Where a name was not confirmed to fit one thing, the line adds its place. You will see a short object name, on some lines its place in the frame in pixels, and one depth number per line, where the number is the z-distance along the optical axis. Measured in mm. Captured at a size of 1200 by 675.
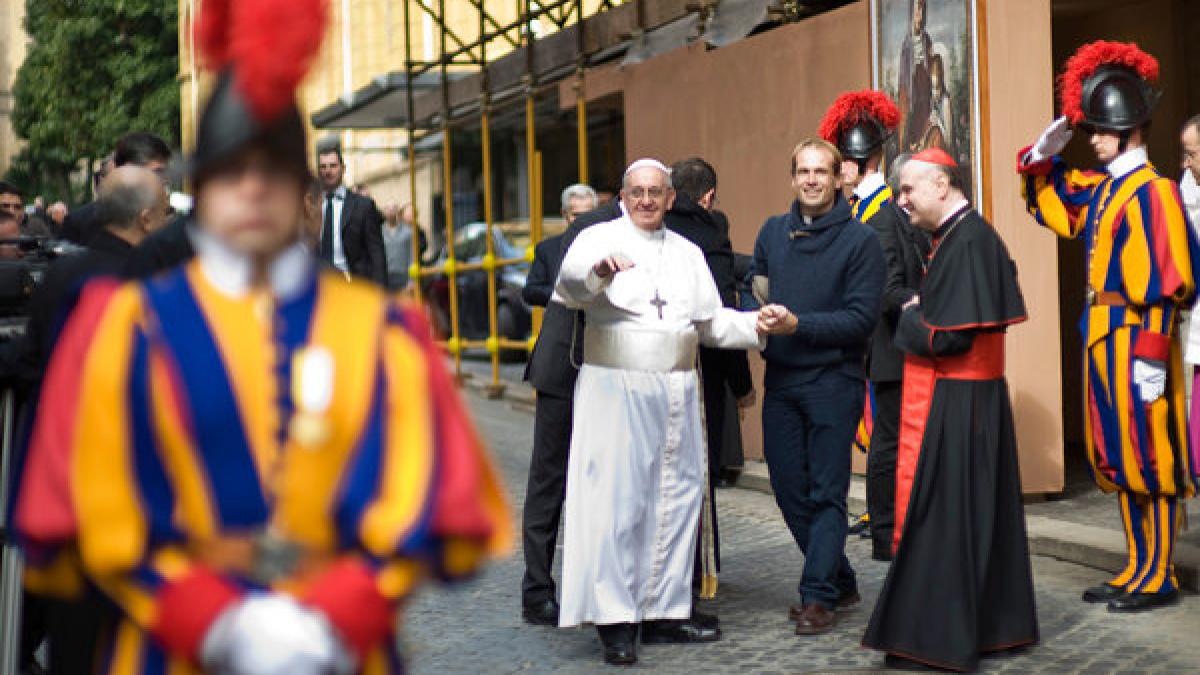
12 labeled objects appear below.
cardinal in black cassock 6973
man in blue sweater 7676
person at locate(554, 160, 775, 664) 7270
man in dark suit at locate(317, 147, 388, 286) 10976
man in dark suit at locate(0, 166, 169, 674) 5078
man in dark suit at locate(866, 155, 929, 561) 9266
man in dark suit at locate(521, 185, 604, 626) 8031
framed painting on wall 10328
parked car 21625
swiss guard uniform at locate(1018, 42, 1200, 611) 7633
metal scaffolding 17469
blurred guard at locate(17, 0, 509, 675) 2945
